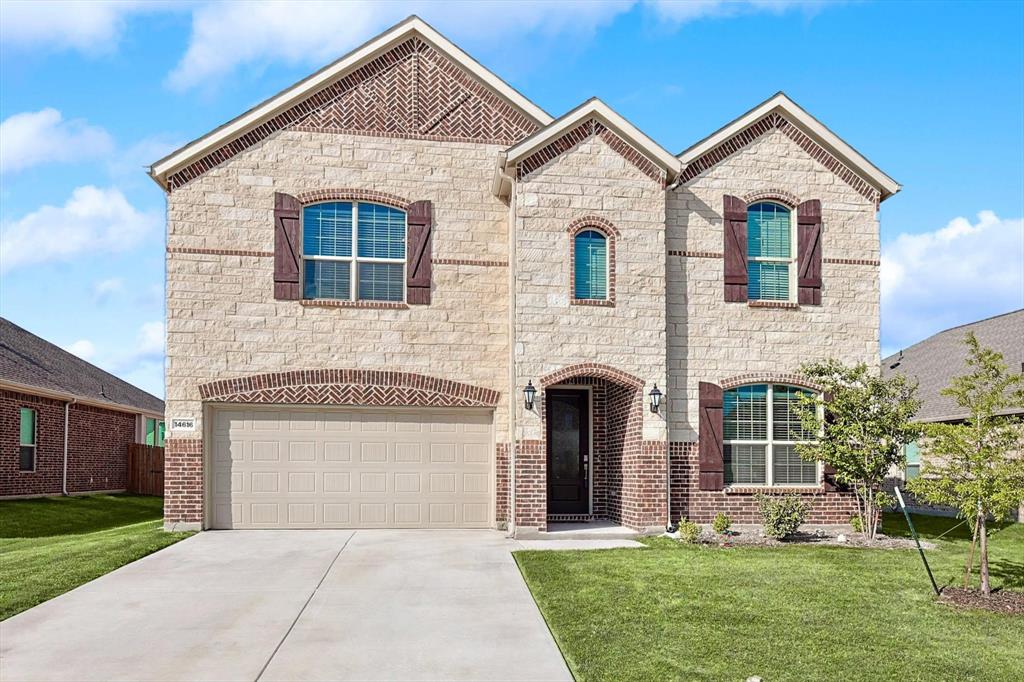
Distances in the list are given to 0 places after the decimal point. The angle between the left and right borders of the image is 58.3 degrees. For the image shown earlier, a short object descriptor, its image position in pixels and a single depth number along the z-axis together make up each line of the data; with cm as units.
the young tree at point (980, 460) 1001
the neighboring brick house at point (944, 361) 2283
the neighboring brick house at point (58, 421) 2167
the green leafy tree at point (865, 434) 1512
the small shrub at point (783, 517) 1448
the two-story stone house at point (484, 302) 1555
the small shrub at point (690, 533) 1403
